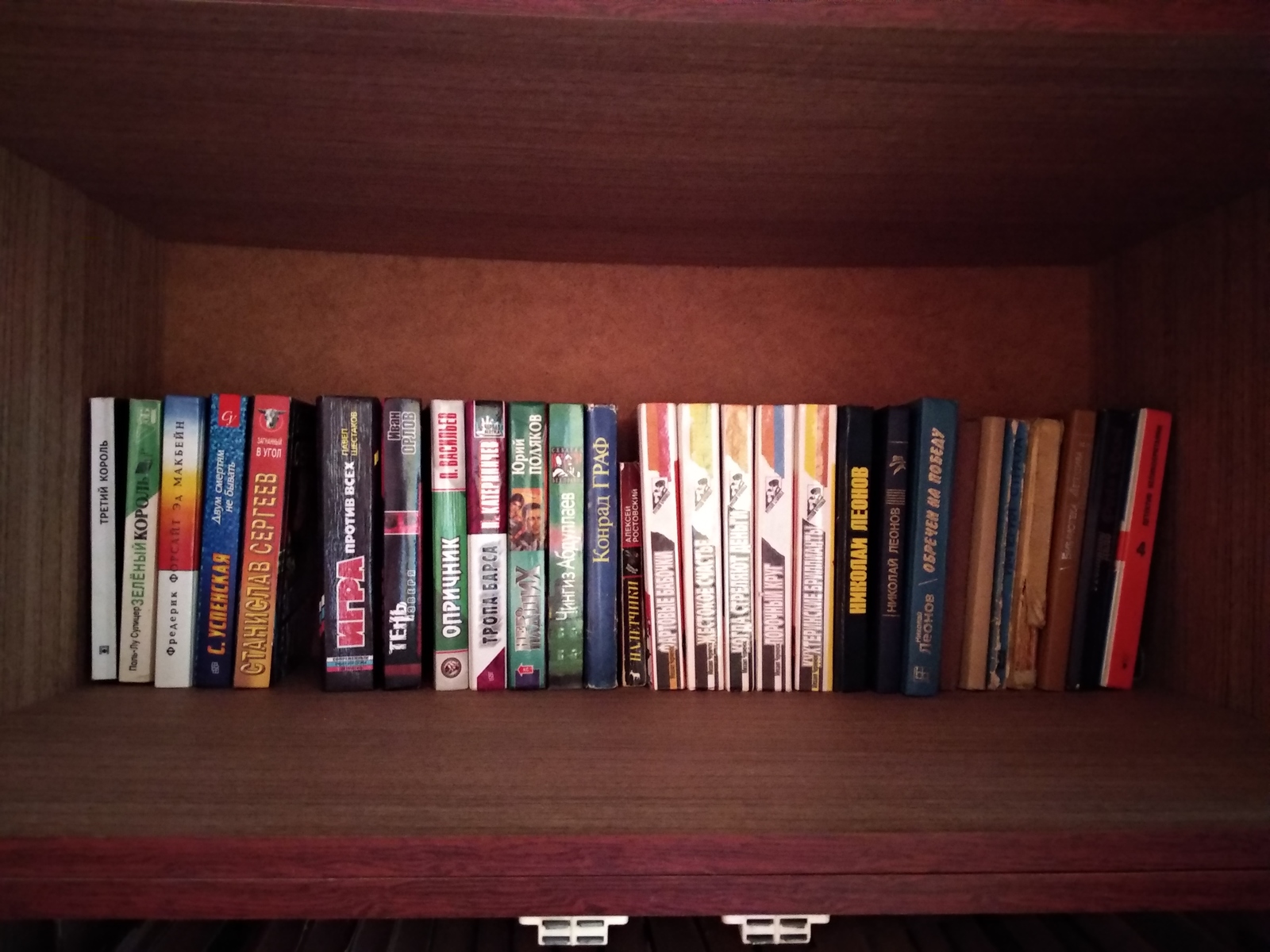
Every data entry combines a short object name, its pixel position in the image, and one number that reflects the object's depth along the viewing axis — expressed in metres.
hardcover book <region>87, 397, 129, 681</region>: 0.76
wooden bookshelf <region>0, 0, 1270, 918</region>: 0.50
